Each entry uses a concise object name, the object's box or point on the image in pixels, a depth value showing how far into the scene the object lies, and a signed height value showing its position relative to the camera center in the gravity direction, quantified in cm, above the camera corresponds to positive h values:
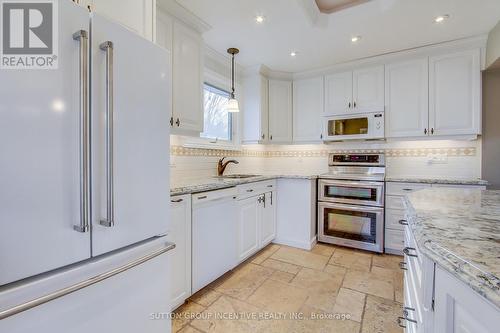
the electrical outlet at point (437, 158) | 297 +7
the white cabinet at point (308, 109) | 347 +83
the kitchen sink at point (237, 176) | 304 -17
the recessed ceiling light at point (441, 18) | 220 +139
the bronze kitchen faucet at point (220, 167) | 299 -5
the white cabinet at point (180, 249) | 165 -63
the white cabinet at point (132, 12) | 114 +79
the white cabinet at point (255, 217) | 245 -62
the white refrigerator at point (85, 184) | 68 -7
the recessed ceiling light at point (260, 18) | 217 +136
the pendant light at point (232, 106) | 258 +63
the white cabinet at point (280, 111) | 356 +81
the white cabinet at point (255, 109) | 338 +79
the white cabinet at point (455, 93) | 262 +81
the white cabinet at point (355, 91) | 308 +99
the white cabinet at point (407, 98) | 285 +82
